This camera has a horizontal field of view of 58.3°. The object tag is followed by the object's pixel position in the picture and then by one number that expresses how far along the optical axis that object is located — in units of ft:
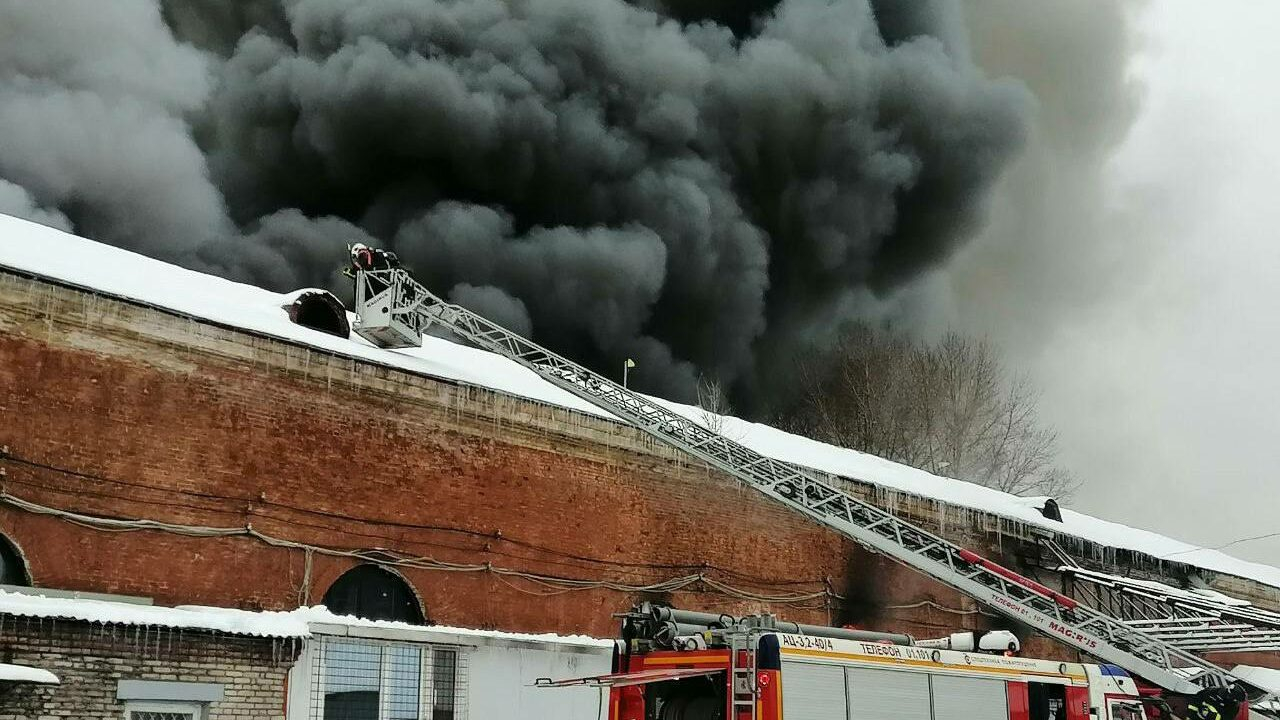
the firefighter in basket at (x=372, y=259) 50.69
